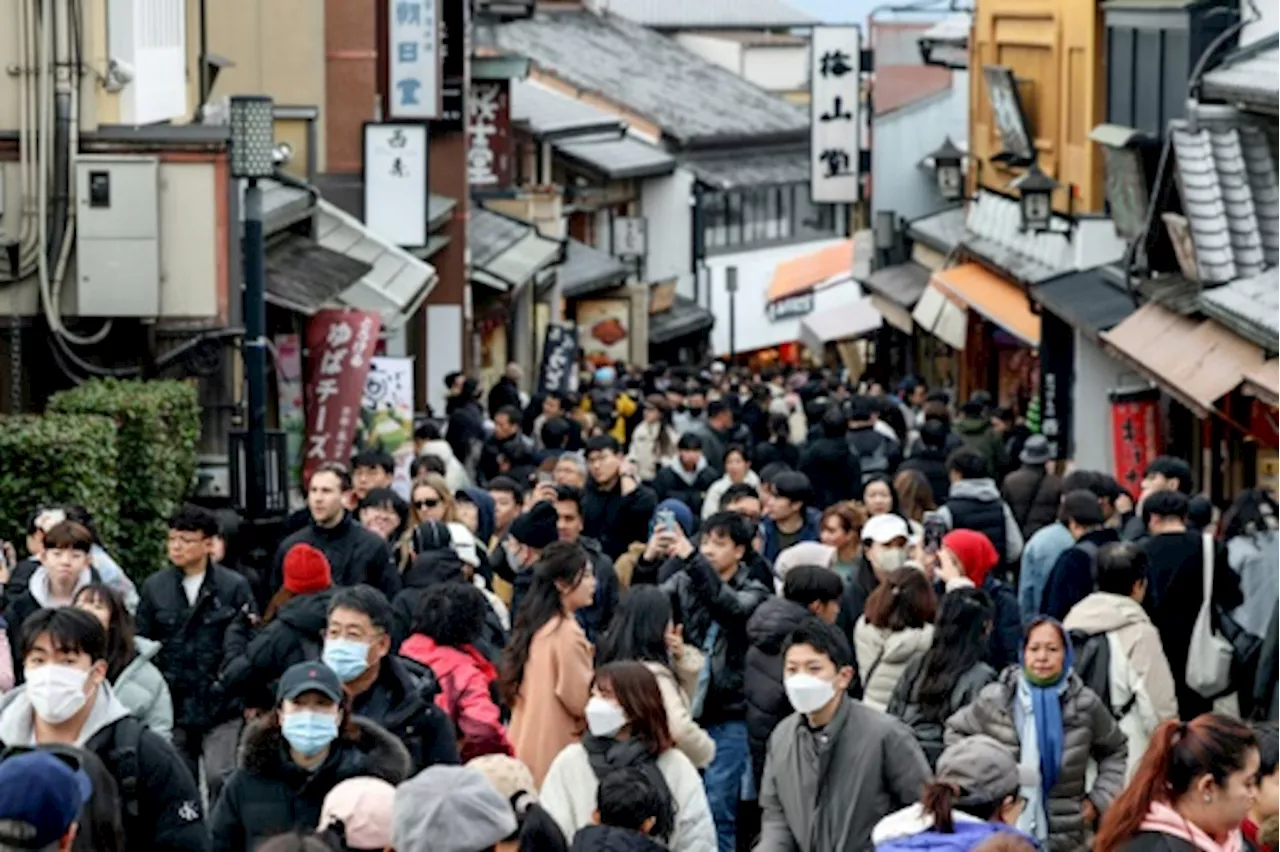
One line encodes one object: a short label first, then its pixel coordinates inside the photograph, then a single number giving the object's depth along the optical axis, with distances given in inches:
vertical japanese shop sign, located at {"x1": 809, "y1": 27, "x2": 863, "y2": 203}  2165.4
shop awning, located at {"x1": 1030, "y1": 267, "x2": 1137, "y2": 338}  1218.0
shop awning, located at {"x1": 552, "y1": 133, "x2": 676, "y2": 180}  2389.3
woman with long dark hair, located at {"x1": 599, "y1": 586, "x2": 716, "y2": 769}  506.0
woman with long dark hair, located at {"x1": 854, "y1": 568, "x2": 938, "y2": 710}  526.0
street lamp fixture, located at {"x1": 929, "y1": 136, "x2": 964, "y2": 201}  1820.9
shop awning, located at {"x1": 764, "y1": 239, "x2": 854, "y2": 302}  2571.4
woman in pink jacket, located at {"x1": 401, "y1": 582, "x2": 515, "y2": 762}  489.7
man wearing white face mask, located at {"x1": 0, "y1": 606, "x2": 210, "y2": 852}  372.5
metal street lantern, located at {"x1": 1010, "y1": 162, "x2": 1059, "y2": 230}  1375.5
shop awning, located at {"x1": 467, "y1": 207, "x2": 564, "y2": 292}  1665.8
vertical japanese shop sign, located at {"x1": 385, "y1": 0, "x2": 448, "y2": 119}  1382.9
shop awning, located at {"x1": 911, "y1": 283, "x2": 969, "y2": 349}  1759.4
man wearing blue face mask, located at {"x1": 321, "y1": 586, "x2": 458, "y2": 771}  439.2
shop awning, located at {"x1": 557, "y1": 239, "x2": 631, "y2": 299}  2241.6
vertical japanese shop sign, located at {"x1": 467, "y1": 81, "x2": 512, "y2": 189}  1763.0
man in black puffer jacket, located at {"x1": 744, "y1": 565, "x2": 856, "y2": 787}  512.4
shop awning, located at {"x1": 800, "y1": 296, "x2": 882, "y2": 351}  2373.3
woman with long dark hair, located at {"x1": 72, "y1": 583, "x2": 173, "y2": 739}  437.7
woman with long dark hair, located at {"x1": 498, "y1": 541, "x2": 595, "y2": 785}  502.3
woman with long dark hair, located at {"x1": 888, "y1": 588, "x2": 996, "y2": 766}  494.0
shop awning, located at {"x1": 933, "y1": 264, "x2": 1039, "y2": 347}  1512.1
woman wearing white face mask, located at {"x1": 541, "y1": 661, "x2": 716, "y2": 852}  419.5
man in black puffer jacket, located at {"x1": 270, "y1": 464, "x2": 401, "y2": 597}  604.1
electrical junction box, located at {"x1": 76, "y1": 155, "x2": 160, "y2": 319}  850.1
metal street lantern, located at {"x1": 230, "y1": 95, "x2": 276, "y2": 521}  832.3
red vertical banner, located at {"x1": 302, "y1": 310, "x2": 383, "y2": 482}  1064.8
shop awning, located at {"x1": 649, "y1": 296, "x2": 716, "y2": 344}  2564.0
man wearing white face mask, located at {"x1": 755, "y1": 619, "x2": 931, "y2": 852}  430.3
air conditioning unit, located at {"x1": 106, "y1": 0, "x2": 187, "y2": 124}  900.0
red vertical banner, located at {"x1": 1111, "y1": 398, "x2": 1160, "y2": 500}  1123.9
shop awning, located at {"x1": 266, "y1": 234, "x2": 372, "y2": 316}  1024.0
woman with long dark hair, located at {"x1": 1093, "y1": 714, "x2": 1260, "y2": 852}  337.1
